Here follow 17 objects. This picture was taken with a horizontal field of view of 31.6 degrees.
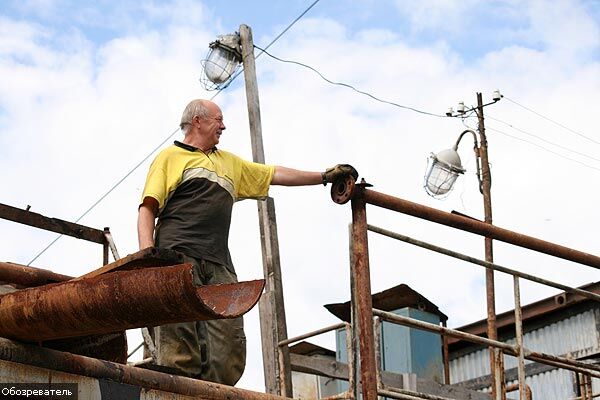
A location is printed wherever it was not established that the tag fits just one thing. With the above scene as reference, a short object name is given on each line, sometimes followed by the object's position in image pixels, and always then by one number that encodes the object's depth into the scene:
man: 5.11
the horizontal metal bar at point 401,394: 5.07
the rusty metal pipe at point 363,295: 5.04
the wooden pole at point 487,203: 18.83
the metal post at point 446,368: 14.51
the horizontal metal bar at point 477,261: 5.58
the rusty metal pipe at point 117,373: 3.72
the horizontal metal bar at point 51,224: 6.34
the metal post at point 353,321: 5.15
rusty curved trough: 3.50
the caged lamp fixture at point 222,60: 12.91
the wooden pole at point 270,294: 10.77
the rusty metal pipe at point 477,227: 5.53
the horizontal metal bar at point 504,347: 5.37
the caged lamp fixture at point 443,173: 16.80
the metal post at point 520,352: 5.87
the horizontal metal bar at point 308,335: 7.63
